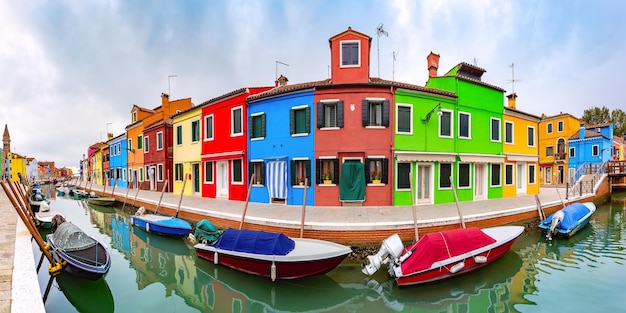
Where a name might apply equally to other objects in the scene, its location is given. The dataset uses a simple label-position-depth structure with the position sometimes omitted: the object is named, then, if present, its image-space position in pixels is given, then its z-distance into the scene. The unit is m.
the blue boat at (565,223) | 11.26
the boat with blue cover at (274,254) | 6.86
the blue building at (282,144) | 13.30
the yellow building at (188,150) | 19.02
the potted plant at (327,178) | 12.87
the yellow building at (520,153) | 17.12
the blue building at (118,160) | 30.06
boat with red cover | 6.76
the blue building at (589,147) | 28.66
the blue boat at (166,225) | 11.55
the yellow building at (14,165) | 59.19
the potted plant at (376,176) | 12.68
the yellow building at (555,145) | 30.66
